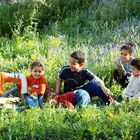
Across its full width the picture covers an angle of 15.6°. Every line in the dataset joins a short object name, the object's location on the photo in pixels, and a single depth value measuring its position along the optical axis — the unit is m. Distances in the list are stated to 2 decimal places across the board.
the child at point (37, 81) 7.71
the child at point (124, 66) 8.27
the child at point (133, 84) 7.67
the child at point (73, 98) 7.48
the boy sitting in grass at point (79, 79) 7.73
